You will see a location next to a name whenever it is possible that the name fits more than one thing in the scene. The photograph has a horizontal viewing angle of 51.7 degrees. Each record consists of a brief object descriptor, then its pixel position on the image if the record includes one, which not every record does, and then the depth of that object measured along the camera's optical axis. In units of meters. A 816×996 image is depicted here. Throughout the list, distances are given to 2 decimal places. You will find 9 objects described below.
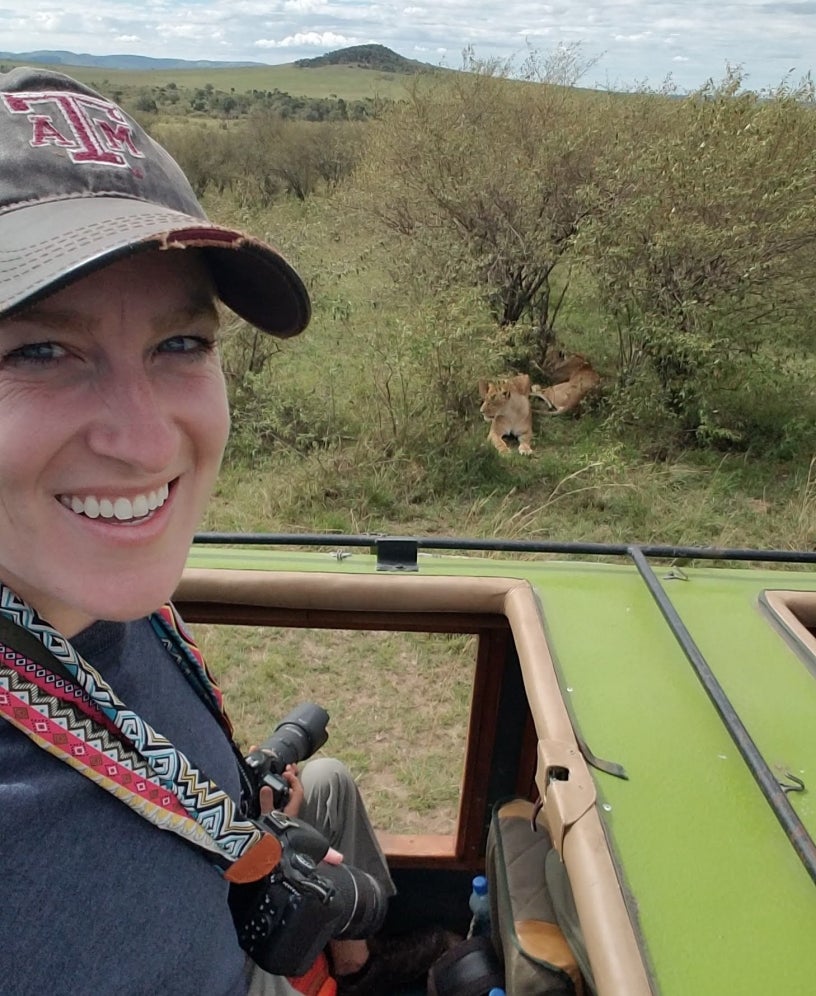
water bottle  1.81
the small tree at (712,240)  6.38
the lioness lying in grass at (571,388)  7.36
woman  0.80
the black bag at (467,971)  1.54
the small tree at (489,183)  8.07
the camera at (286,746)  1.46
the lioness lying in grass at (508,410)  6.51
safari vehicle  0.98
